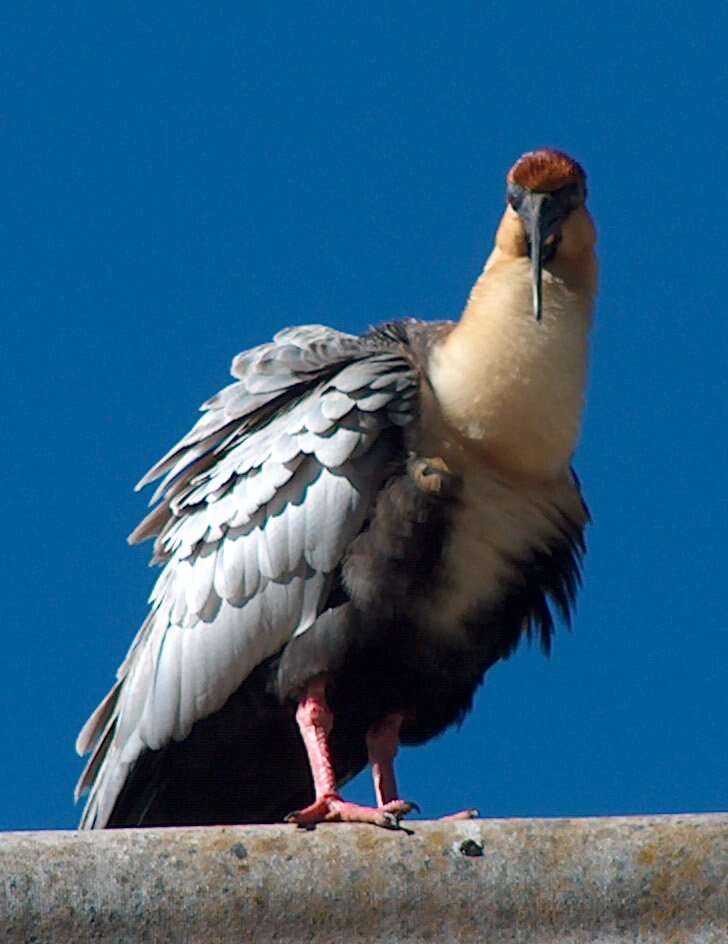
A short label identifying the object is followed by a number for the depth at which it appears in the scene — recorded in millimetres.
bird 13047
